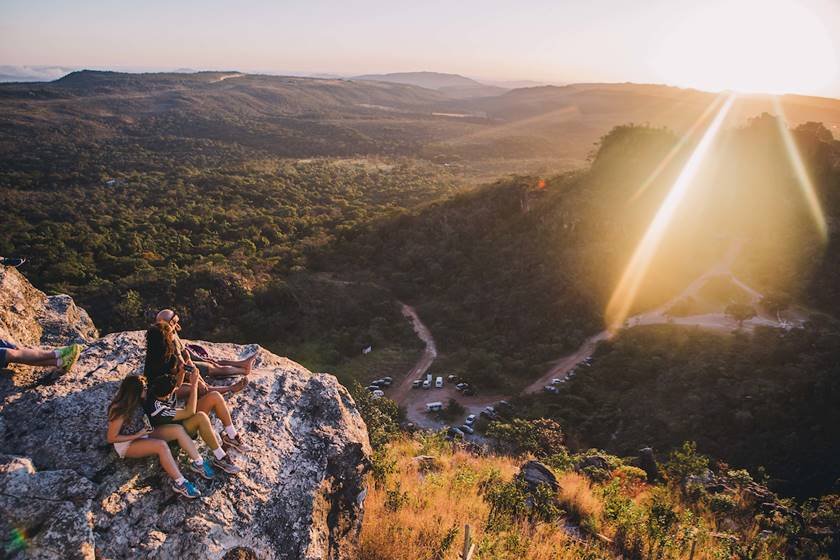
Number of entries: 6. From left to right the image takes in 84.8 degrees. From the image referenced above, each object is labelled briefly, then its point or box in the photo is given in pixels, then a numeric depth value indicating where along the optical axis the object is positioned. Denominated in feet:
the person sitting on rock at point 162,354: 16.40
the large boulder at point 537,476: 30.60
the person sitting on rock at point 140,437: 15.15
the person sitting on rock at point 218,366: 20.03
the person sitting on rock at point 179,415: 16.17
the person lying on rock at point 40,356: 16.93
